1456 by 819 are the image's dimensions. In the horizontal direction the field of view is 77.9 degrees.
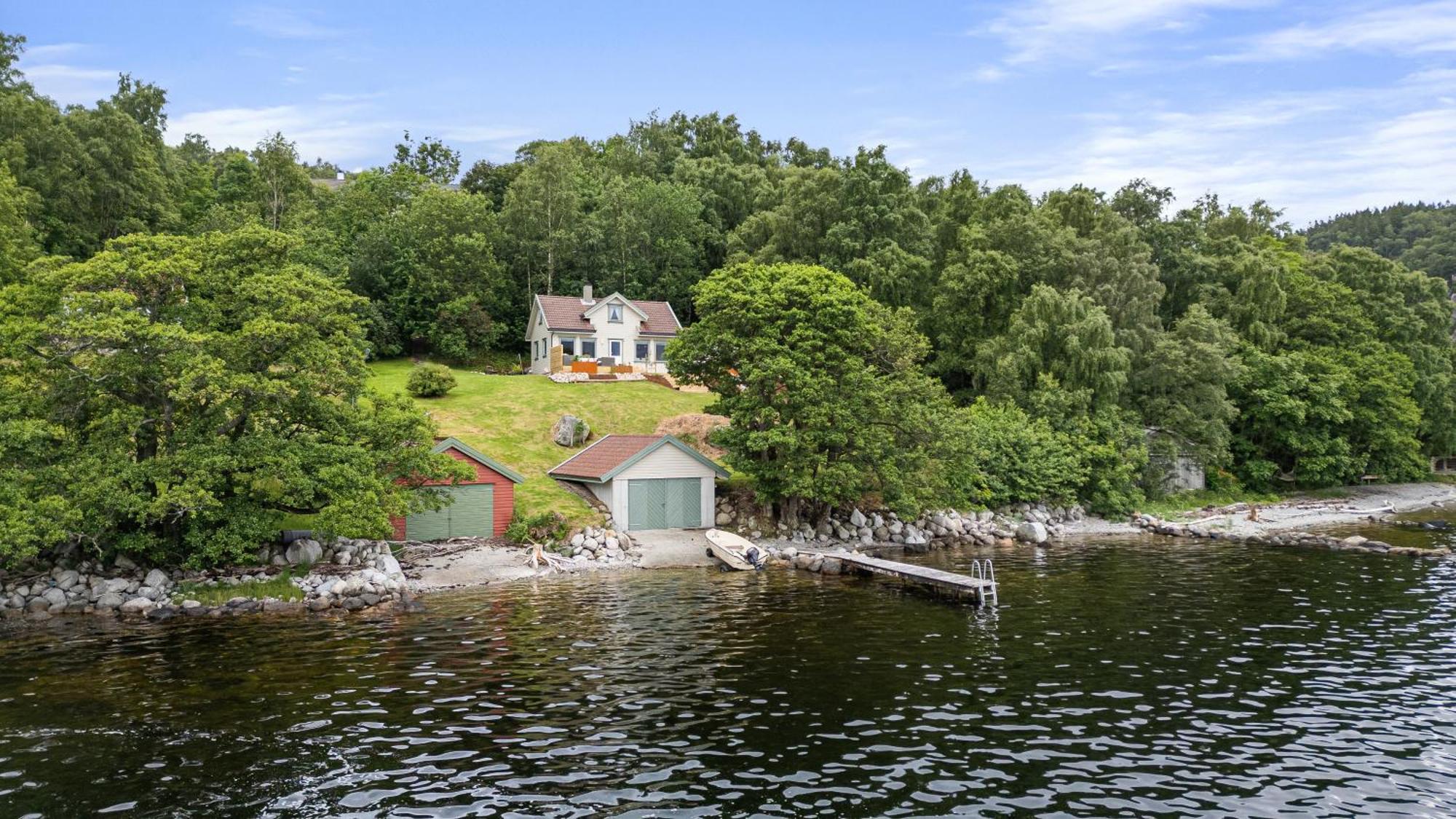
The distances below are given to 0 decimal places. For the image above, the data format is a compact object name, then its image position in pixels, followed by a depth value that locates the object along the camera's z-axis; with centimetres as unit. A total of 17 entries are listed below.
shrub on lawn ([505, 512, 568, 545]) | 4316
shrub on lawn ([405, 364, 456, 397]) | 6097
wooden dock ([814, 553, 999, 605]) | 3322
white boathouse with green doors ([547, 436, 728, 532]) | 4659
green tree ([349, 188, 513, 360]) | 7538
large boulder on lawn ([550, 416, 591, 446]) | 5553
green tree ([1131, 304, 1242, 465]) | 6119
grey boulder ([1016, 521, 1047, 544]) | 4881
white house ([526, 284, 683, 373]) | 7244
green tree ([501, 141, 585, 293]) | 8331
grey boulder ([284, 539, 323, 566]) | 3562
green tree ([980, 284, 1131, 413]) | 5815
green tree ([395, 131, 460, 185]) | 10131
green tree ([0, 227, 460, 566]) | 3108
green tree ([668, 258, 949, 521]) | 4466
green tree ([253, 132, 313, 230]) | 8762
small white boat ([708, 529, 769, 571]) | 3994
